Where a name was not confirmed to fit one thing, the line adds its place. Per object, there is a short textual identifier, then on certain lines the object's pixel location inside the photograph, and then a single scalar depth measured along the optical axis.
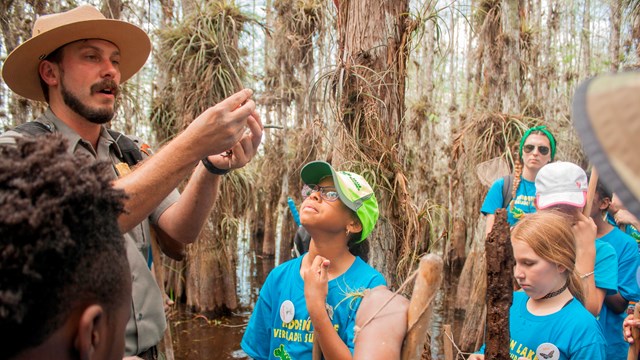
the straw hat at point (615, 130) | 0.72
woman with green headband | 4.15
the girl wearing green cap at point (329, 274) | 2.28
